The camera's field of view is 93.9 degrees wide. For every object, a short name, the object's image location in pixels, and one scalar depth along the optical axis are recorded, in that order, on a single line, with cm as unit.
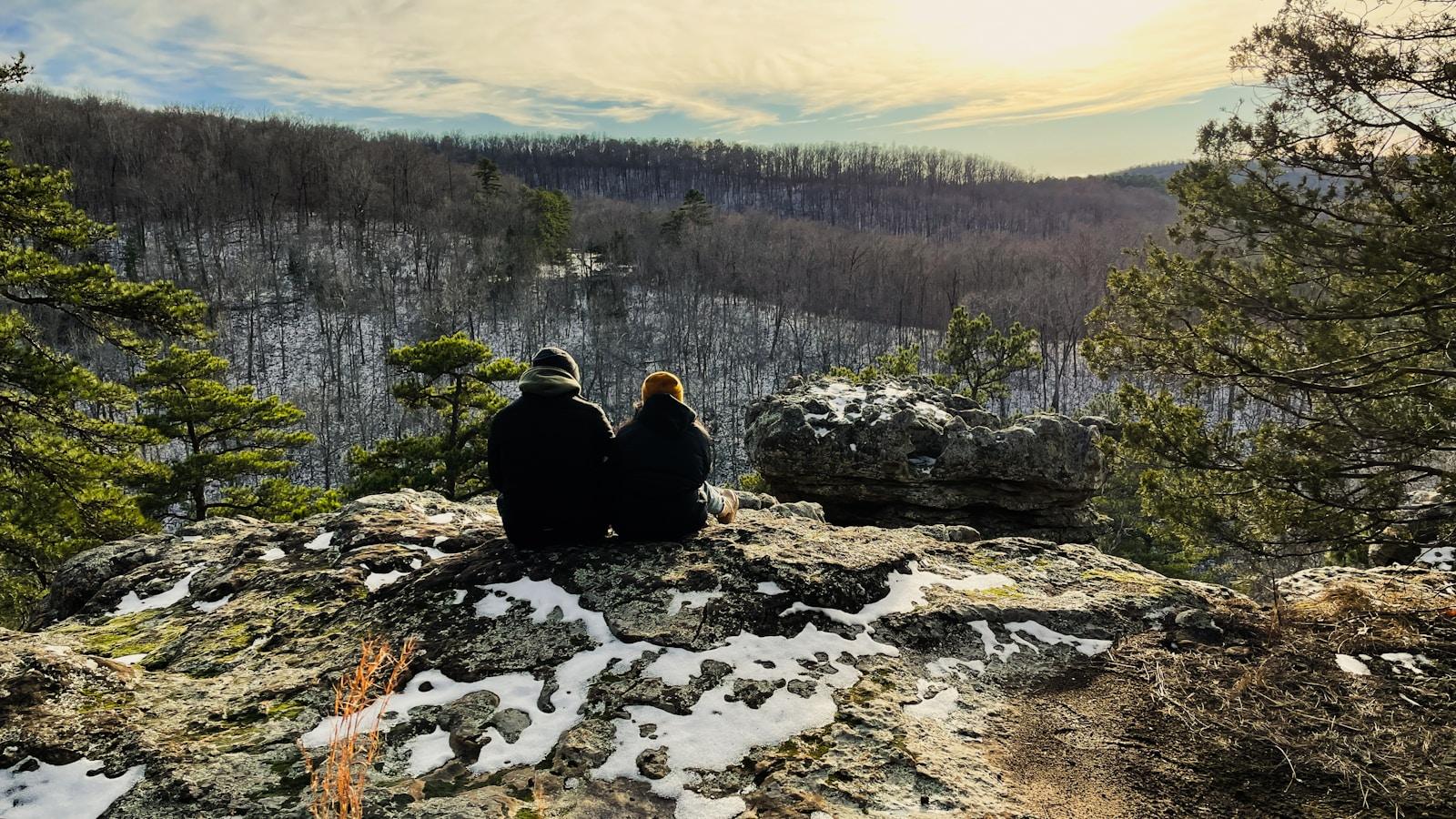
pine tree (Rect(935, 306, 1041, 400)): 2017
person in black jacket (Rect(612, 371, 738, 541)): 477
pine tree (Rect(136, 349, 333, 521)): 1279
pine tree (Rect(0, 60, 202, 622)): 800
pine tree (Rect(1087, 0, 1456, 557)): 499
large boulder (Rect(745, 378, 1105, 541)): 1005
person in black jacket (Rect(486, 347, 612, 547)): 461
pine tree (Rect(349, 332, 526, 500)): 1359
